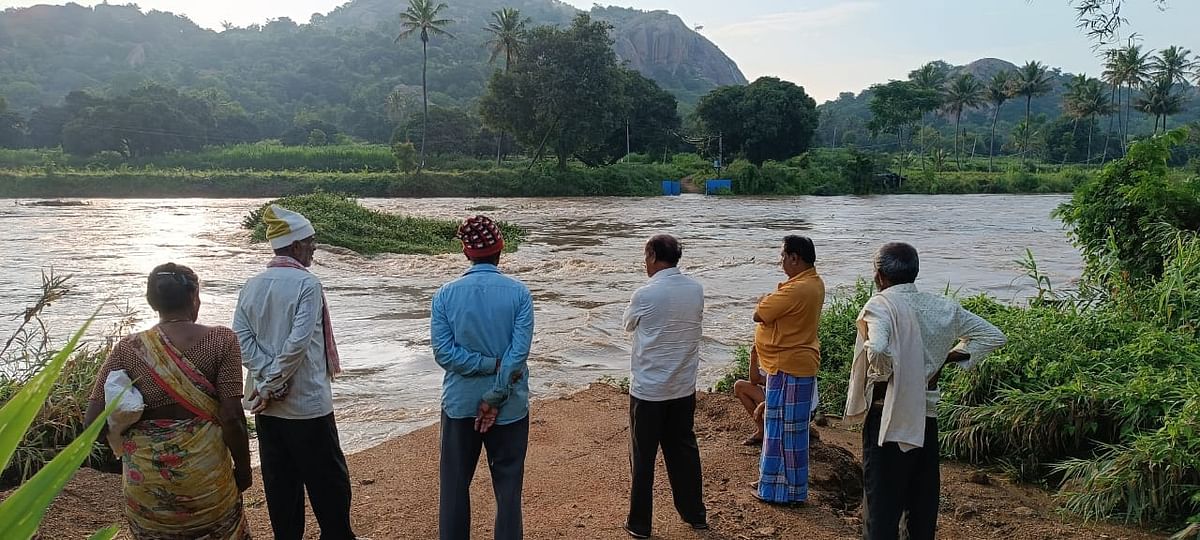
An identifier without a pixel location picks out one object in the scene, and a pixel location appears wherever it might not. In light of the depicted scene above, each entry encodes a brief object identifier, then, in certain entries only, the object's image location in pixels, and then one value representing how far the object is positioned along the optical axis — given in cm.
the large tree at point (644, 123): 6406
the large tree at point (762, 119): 6216
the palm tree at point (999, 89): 7731
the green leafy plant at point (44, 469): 92
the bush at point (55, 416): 518
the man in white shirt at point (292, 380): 388
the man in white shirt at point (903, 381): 379
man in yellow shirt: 471
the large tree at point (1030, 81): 7494
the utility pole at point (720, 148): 6200
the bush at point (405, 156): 5109
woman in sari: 324
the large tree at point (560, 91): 5294
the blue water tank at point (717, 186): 5531
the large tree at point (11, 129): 6712
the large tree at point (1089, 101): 7075
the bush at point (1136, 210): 790
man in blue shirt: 371
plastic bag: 314
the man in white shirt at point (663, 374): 445
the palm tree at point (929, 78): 8138
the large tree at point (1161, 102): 6400
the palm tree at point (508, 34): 5725
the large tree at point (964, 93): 8131
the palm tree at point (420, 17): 5600
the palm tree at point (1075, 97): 7300
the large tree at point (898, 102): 7231
